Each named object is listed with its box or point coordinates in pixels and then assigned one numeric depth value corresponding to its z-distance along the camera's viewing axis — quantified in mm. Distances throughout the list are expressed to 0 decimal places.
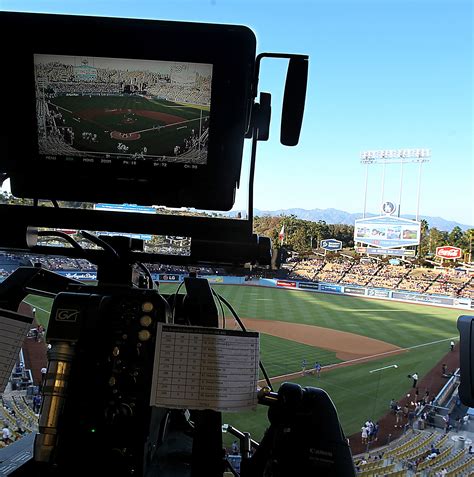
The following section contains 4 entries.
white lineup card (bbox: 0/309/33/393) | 695
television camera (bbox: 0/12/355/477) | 619
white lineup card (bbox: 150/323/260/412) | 654
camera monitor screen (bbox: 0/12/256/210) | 746
